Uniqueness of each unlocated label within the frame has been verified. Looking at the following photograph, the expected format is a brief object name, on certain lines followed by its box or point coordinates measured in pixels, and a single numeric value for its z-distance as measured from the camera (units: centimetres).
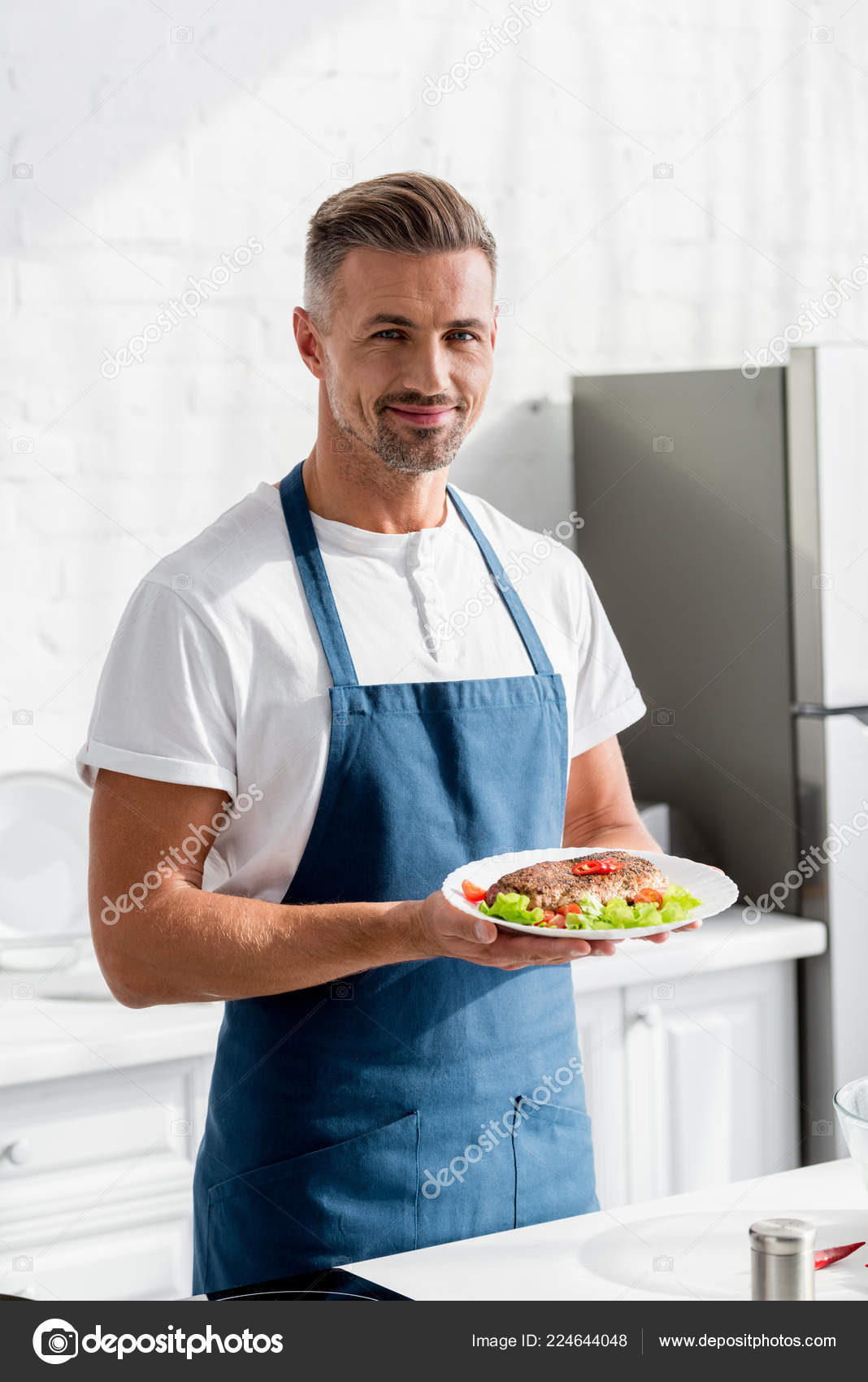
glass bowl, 214
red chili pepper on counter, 215
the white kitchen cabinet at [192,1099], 283
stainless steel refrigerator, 323
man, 234
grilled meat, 232
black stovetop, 209
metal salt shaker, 204
